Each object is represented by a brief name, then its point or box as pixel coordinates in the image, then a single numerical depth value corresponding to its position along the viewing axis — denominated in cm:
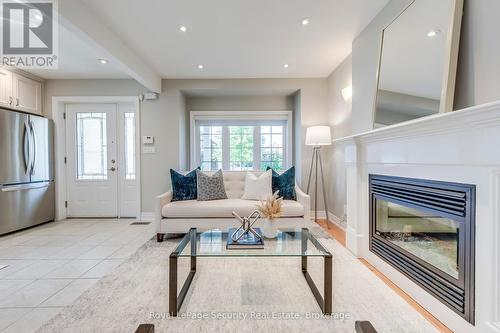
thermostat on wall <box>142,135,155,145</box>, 428
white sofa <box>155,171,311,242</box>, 312
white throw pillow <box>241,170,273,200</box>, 350
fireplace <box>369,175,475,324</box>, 141
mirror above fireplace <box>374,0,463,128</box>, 153
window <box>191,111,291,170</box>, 491
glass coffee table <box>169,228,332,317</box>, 163
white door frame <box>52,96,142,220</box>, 425
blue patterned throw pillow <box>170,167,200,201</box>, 350
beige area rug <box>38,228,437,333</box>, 153
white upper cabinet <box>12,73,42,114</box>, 371
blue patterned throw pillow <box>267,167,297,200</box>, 354
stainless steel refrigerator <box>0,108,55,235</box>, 339
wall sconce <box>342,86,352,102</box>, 330
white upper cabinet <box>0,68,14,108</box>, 348
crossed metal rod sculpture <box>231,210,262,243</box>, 206
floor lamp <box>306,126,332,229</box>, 373
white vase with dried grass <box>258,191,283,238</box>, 206
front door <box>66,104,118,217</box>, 441
